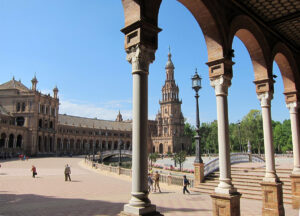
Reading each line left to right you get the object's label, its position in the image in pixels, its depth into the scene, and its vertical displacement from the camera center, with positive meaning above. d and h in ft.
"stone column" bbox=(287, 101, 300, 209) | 34.04 -2.00
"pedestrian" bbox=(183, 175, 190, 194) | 46.17 -7.88
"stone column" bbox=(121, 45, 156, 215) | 15.90 +0.71
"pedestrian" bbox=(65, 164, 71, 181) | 67.60 -8.25
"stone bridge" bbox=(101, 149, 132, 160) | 216.41 -10.81
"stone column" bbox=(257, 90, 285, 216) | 28.27 -4.24
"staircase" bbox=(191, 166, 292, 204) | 40.96 -7.96
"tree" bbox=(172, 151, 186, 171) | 100.32 -6.36
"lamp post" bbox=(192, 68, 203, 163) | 51.47 +6.76
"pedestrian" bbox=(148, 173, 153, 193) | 48.74 -7.88
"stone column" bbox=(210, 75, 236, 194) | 23.38 +0.66
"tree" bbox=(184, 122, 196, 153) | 358.08 +13.38
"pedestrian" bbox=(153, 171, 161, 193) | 50.67 -7.87
